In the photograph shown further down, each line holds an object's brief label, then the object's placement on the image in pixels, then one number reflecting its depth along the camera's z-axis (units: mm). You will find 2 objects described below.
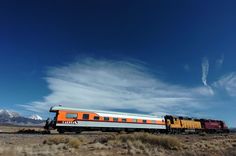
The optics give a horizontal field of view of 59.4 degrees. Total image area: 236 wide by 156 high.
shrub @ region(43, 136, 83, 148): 15464
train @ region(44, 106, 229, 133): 26262
